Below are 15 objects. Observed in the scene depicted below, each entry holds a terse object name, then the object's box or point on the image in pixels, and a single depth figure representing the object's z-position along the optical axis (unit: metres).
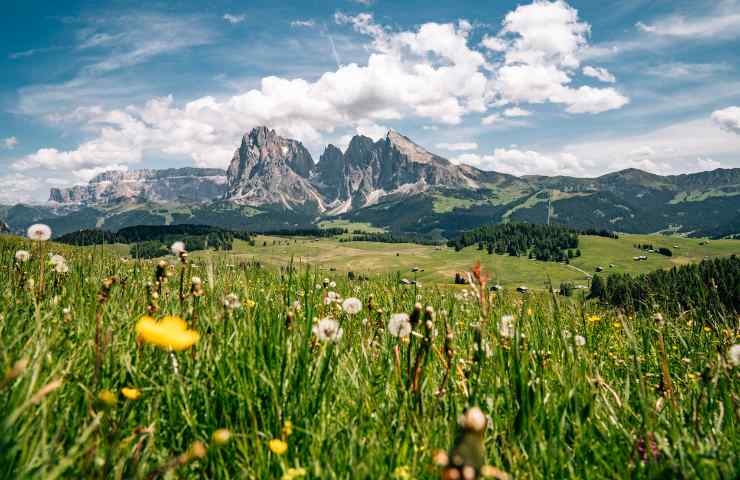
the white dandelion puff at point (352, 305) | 4.70
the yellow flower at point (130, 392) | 2.32
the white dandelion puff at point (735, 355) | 3.50
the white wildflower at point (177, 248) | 3.87
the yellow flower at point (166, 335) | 1.52
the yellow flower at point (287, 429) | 2.53
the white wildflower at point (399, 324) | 3.79
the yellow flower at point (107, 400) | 1.69
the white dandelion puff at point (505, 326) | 4.22
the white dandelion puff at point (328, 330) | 3.50
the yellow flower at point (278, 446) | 2.14
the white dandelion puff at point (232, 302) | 3.90
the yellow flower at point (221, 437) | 1.57
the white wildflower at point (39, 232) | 4.99
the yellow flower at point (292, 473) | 2.10
